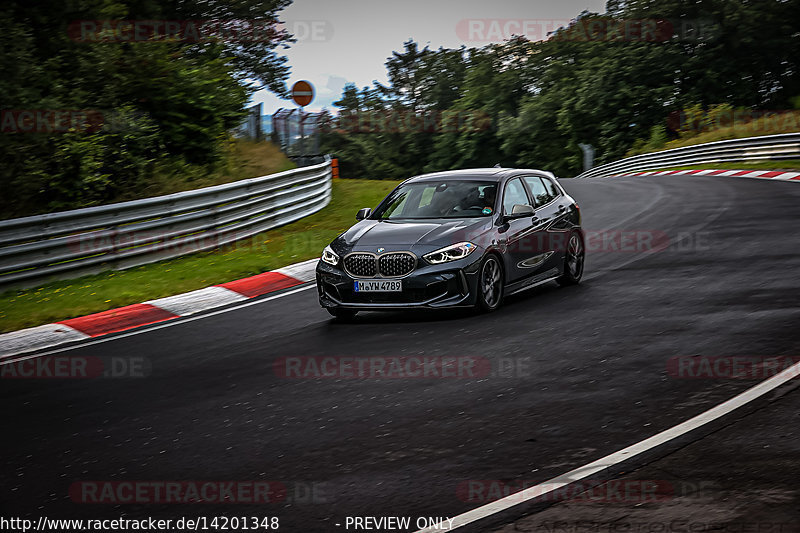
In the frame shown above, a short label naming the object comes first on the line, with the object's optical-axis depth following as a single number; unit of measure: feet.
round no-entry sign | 79.82
